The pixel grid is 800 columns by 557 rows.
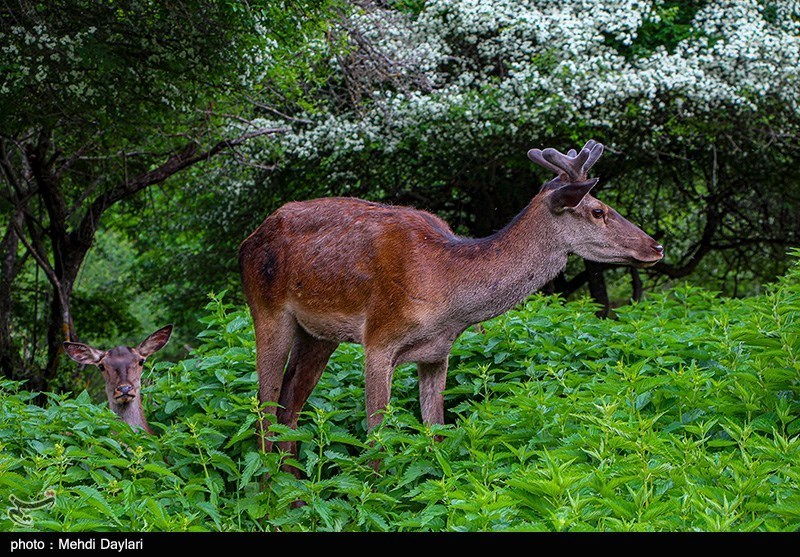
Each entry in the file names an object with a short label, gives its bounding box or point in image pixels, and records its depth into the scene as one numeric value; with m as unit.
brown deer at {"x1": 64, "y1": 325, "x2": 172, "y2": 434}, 7.51
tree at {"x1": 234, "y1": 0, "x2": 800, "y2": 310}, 13.30
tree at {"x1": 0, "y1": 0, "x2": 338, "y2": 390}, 9.89
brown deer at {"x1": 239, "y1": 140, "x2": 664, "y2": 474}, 6.57
